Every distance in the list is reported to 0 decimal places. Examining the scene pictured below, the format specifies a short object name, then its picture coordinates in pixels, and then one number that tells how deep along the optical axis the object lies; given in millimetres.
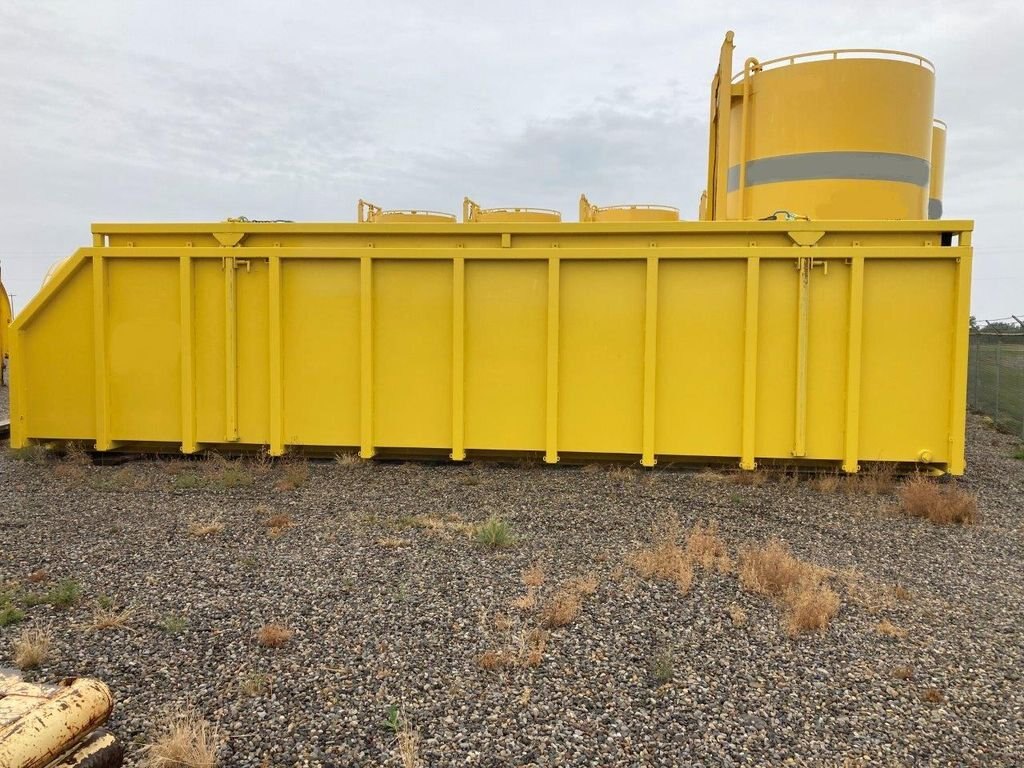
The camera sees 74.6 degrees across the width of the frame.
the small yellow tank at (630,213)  15164
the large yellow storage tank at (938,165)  16688
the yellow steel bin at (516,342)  7461
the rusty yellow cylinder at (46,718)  2145
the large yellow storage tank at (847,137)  9750
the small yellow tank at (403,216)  14203
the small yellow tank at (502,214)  13523
